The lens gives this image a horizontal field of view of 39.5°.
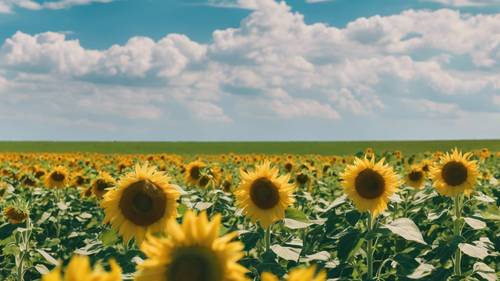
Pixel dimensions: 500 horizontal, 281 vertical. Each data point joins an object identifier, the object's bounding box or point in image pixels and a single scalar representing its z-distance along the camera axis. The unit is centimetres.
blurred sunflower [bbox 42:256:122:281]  142
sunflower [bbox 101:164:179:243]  493
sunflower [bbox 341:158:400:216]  684
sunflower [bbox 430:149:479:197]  812
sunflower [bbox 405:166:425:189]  1231
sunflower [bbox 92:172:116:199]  1084
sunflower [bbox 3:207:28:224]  884
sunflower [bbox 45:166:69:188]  1310
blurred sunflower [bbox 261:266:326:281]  151
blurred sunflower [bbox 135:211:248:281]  218
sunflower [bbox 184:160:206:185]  1189
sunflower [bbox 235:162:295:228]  630
